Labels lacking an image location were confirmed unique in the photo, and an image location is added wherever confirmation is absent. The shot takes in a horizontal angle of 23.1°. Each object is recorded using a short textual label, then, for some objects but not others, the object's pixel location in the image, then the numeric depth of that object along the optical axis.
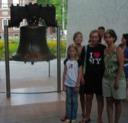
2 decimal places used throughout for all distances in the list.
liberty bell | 6.07
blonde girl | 4.85
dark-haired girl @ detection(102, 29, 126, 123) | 4.42
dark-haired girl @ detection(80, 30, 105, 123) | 4.76
